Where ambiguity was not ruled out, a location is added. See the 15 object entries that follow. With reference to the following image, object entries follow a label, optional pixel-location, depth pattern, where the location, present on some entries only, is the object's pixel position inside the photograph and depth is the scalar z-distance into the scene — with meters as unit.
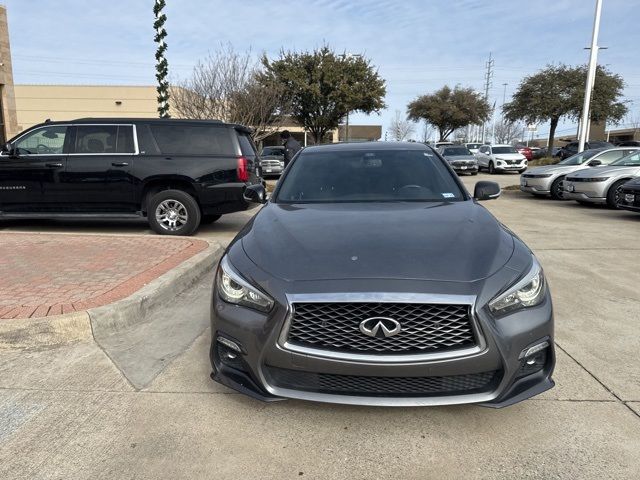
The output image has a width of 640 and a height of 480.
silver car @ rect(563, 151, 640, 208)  11.85
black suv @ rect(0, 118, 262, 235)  7.96
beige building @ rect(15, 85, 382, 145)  40.34
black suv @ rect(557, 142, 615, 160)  27.67
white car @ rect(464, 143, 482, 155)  34.11
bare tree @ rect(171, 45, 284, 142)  18.98
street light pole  18.44
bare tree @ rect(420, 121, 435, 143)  70.55
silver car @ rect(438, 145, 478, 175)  26.52
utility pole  82.71
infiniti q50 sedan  2.41
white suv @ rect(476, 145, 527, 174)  26.98
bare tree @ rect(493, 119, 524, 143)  87.81
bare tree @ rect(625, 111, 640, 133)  73.56
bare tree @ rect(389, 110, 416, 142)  73.12
